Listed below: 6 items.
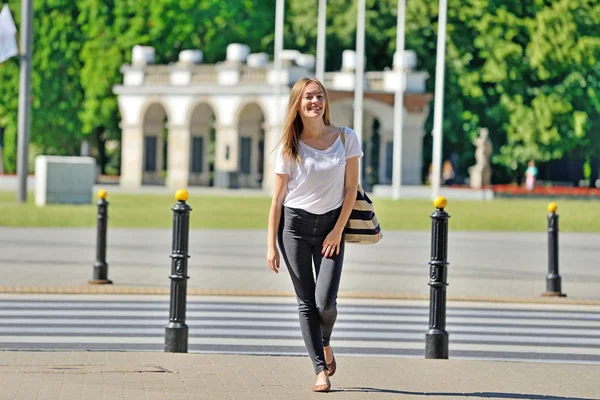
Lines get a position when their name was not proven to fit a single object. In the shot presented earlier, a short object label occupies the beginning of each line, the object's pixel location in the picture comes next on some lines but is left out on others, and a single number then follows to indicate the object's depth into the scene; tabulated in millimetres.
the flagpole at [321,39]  64938
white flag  45031
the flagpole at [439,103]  60219
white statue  69000
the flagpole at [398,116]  62438
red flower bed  65250
